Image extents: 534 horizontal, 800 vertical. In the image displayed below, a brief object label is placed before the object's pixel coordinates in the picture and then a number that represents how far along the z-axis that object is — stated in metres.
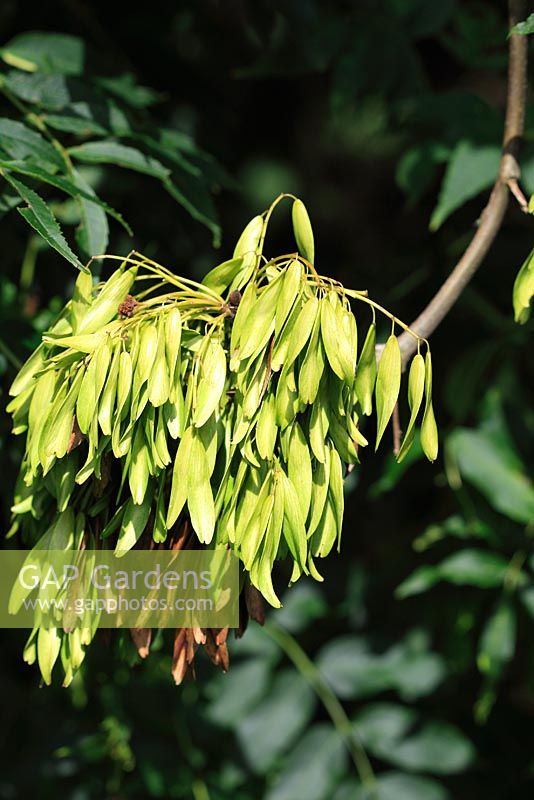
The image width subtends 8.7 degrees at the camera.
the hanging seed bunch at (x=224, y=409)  1.22
